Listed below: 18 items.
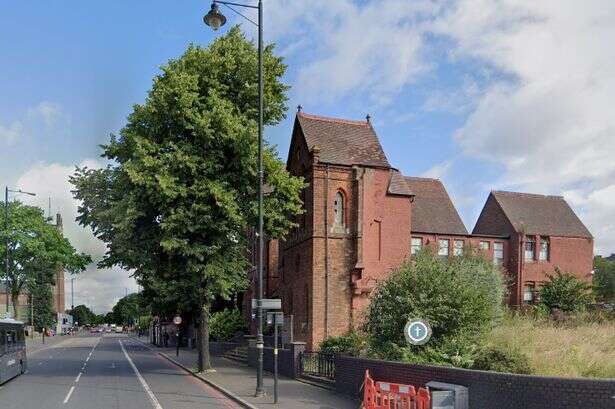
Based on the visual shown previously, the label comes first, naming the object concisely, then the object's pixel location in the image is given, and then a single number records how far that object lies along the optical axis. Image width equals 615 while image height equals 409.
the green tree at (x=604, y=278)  58.58
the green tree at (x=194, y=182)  25.62
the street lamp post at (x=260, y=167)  18.30
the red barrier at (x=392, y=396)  12.48
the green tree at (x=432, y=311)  17.00
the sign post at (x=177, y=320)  51.03
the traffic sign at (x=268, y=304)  19.08
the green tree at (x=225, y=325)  44.06
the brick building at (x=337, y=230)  34.03
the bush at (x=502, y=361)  13.76
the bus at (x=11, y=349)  23.86
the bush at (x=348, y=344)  22.65
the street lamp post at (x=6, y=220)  49.69
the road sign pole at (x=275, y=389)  17.20
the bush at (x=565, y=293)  46.00
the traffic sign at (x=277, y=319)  19.48
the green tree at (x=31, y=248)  60.88
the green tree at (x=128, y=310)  156.86
